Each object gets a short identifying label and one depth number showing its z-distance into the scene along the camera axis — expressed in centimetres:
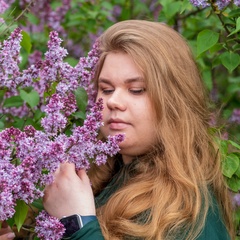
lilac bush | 270
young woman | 315
